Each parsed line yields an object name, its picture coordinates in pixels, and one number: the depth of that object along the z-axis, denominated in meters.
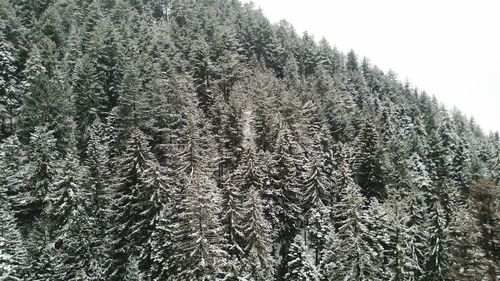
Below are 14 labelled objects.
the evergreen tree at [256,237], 36.84
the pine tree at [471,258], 19.06
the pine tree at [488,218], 18.64
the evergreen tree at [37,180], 45.16
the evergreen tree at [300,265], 38.47
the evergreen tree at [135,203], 36.34
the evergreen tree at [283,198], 44.59
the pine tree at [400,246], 37.25
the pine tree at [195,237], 31.75
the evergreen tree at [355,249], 35.69
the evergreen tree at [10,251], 33.81
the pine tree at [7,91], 58.56
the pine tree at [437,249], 38.78
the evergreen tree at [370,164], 53.00
